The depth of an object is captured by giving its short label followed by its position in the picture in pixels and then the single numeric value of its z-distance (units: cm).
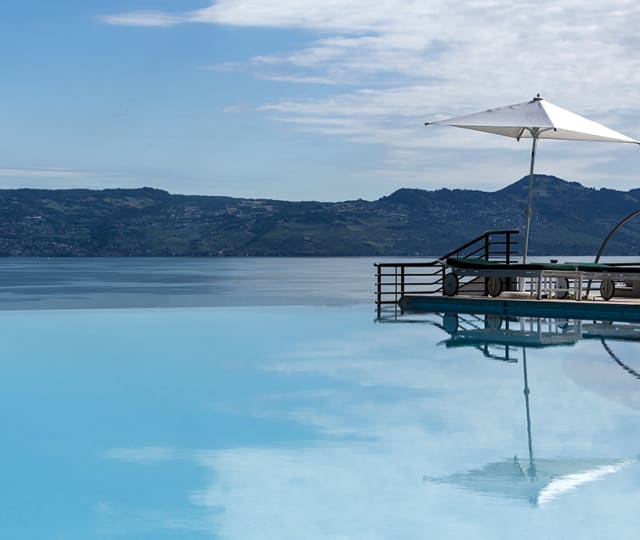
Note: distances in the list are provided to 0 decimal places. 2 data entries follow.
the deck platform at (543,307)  1770
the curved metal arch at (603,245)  1959
